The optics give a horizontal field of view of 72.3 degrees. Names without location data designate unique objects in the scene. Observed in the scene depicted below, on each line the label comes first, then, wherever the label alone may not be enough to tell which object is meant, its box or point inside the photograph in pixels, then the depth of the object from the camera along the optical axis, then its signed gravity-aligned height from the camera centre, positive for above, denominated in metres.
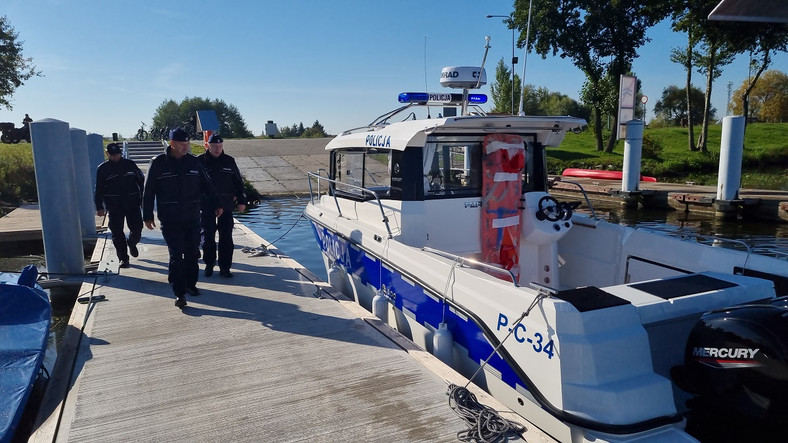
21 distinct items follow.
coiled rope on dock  3.01 -1.56
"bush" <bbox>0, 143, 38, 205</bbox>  15.86 -0.86
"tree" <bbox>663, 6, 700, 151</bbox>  22.14 +4.87
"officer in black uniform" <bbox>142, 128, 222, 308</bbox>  5.06 -0.47
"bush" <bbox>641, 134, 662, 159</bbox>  25.80 +0.10
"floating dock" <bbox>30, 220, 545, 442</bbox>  3.18 -1.58
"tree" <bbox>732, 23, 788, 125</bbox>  21.56 +4.61
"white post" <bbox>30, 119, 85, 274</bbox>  6.04 -0.52
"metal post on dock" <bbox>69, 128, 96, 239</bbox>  8.48 -0.53
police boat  2.86 -0.97
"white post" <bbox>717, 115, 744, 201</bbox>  13.23 -0.05
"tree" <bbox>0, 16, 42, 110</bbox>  26.59 +4.31
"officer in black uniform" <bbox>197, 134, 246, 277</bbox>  6.26 -0.57
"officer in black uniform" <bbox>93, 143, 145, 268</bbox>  6.68 -0.54
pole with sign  16.27 +1.54
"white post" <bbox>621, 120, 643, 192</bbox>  15.99 -0.12
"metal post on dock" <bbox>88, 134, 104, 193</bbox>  11.81 -0.01
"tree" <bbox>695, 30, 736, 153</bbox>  22.65 +4.34
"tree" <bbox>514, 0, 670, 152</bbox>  25.02 +5.61
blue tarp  3.29 -1.42
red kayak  21.41 -0.93
